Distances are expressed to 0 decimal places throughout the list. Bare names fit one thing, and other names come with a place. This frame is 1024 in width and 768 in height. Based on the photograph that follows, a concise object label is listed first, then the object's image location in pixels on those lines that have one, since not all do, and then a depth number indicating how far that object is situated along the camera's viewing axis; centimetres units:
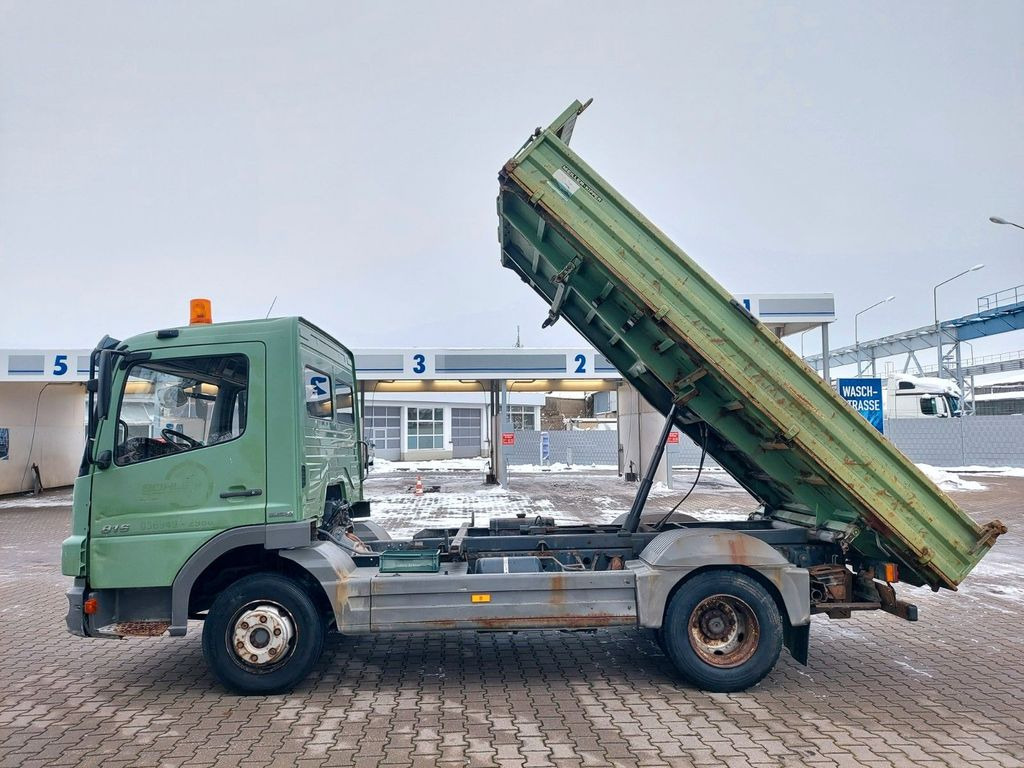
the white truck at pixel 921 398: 3547
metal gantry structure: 3656
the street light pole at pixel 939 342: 3959
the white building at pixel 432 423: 3875
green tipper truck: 479
